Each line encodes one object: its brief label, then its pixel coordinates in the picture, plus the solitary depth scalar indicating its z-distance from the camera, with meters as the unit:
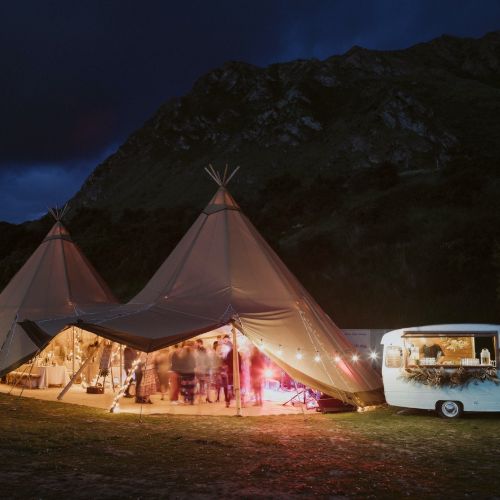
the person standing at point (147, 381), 12.17
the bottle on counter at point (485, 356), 10.62
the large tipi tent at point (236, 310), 10.92
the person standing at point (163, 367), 13.31
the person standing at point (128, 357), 13.95
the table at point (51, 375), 15.41
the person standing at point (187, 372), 12.28
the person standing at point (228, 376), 11.97
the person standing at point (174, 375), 12.34
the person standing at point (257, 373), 11.98
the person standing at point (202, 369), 12.45
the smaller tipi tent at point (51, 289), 15.80
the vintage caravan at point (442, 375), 10.33
